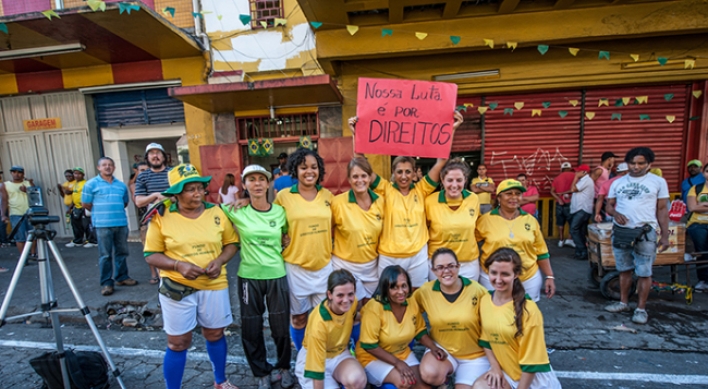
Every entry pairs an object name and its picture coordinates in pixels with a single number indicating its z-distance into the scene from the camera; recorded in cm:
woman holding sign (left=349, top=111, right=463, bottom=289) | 295
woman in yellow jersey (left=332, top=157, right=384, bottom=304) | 291
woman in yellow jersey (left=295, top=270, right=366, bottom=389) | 240
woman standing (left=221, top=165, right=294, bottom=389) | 270
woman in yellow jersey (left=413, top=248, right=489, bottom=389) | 252
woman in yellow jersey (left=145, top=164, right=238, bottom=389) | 248
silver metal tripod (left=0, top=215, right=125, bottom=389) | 255
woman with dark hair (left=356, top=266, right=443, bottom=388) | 254
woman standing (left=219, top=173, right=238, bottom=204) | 677
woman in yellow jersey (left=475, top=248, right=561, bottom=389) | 224
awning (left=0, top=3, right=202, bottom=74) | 559
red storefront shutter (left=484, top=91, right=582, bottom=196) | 686
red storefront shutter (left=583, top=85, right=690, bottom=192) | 662
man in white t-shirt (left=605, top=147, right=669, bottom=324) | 364
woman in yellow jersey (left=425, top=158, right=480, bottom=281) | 296
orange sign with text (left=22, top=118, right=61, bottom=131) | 810
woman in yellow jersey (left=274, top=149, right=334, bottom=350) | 281
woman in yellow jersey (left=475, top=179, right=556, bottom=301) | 292
